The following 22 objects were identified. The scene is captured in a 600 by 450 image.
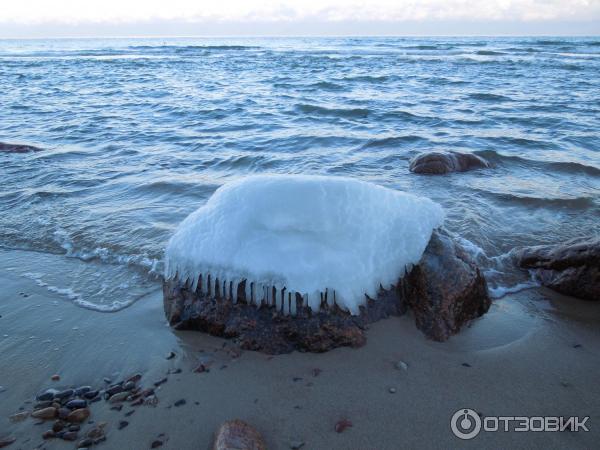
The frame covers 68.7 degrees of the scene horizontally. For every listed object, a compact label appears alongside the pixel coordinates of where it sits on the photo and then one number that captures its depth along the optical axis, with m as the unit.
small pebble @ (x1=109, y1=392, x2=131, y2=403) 2.19
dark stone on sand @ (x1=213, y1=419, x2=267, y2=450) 1.83
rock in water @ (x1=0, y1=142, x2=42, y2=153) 6.85
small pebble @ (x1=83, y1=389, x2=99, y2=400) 2.21
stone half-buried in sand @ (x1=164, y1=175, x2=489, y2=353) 2.47
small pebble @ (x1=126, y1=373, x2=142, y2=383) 2.34
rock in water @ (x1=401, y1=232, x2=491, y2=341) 2.64
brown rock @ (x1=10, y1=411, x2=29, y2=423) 2.07
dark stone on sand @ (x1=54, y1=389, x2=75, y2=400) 2.22
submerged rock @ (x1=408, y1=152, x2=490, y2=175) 5.87
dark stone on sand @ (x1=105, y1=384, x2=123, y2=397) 2.24
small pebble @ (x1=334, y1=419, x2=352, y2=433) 2.00
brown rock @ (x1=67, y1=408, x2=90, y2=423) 2.06
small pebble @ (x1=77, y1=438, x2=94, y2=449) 1.94
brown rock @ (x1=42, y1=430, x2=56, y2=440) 1.97
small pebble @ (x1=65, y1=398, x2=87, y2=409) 2.14
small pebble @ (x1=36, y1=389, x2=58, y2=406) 2.20
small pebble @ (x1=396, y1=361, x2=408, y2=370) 2.37
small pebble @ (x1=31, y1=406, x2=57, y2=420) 2.08
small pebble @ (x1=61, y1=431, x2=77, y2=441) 1.97
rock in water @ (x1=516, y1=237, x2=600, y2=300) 3.01
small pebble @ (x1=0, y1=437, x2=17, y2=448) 1.94
